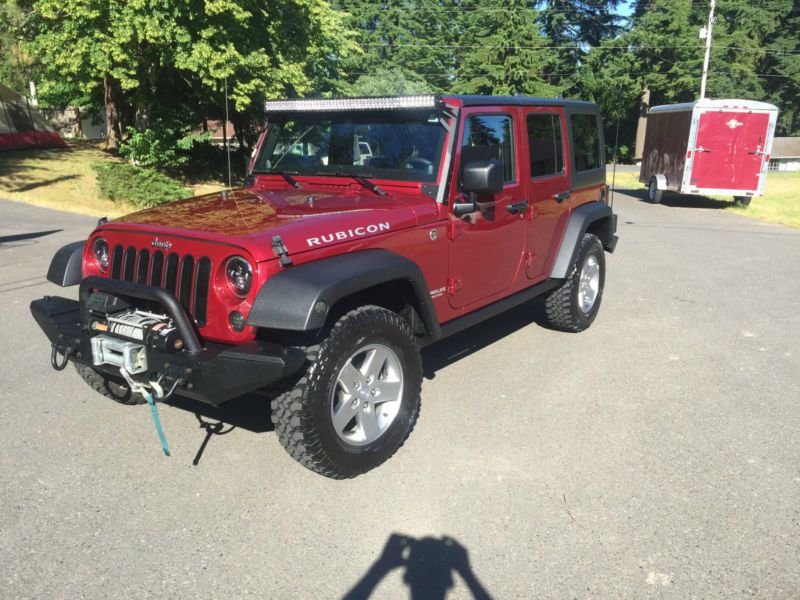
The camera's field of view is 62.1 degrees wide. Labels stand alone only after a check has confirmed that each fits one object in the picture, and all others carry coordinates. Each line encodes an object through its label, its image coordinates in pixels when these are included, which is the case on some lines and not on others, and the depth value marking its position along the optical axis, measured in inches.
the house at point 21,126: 949.2
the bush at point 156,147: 744.3
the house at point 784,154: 1505.9
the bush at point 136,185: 618.8
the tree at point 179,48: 607.1
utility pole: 1283.2
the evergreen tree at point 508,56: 1673.2
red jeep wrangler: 125.0
